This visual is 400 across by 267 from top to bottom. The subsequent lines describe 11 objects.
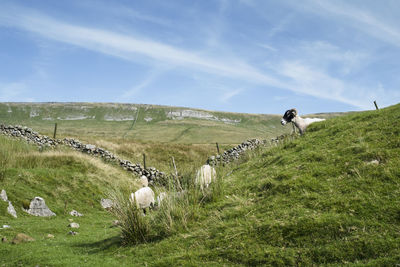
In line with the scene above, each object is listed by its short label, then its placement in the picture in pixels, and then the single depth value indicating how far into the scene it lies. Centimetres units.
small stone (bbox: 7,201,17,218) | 1344
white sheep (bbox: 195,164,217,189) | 980
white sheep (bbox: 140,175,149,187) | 2493
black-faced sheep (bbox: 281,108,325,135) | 1639
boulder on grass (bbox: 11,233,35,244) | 927
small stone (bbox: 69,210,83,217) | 1565
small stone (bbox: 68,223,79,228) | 1253
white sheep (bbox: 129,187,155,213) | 1305
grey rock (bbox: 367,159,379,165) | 793
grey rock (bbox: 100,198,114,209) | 1858
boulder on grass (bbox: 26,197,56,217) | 1475
